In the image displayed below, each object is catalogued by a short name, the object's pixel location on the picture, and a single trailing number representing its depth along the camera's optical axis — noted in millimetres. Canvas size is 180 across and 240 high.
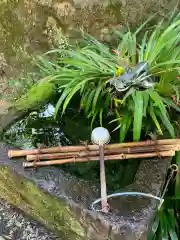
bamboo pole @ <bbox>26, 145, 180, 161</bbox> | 1511
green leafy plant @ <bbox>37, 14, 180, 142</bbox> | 1588
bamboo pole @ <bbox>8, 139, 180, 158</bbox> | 1522
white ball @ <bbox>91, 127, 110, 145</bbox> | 1488
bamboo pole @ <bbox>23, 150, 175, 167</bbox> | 1498
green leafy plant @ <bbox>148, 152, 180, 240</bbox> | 1638
